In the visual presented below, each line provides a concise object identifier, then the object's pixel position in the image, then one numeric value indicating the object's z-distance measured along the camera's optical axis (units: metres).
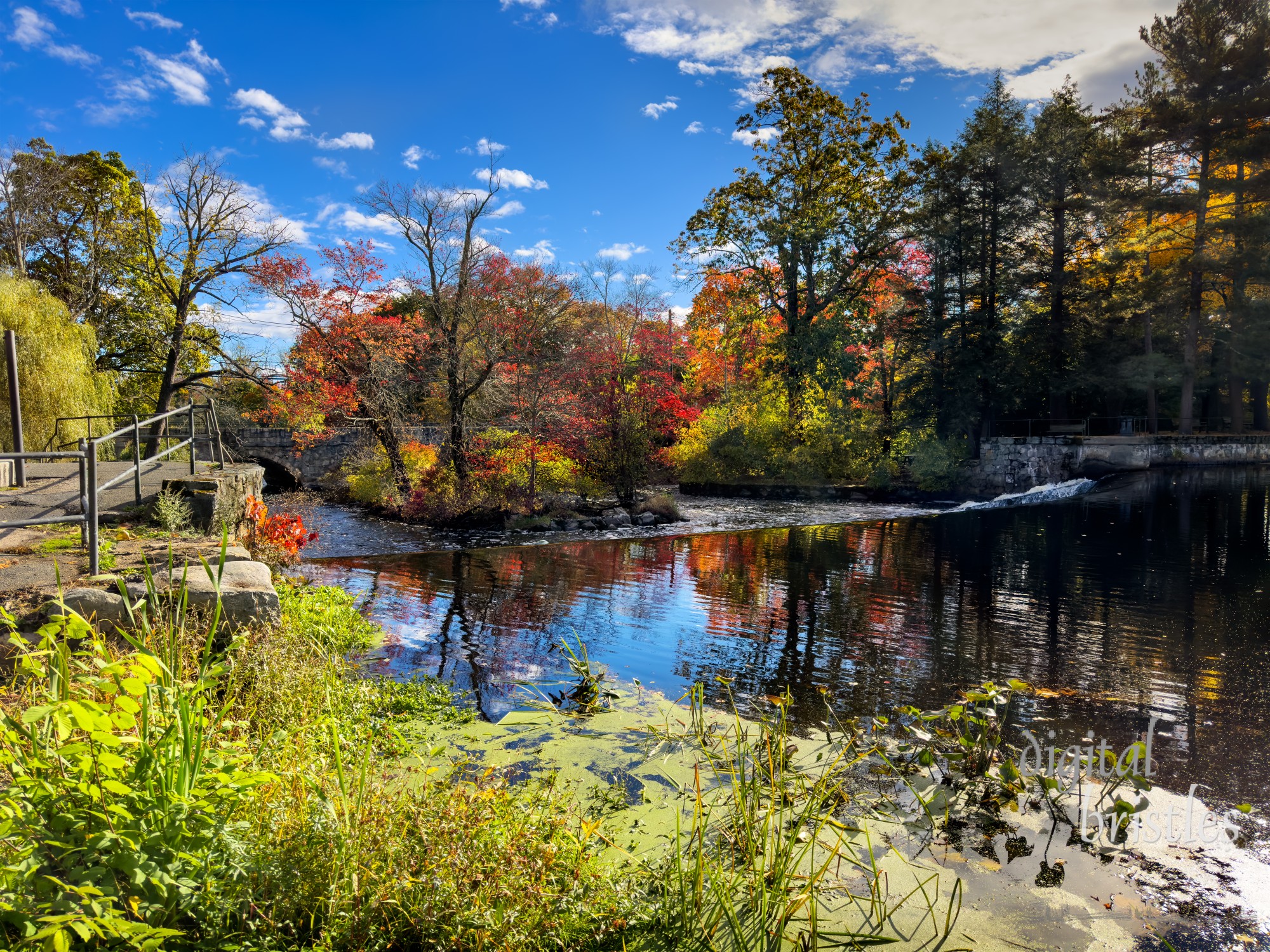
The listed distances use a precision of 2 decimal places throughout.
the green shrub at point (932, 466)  21.00
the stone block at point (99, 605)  3.72
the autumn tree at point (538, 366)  15.64
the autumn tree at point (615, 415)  16.47
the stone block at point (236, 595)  4.14
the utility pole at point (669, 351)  22.06
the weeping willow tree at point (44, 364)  14.55
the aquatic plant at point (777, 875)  2.19
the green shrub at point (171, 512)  6.29
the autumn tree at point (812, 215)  20.30
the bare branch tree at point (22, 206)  17.59
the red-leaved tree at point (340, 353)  15.61
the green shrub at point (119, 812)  1.58
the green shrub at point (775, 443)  21.14
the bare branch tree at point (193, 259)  17.28
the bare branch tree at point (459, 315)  15.59
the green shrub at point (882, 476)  20.69
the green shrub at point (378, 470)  18.06
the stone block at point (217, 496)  6.78
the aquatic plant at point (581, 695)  4.44
